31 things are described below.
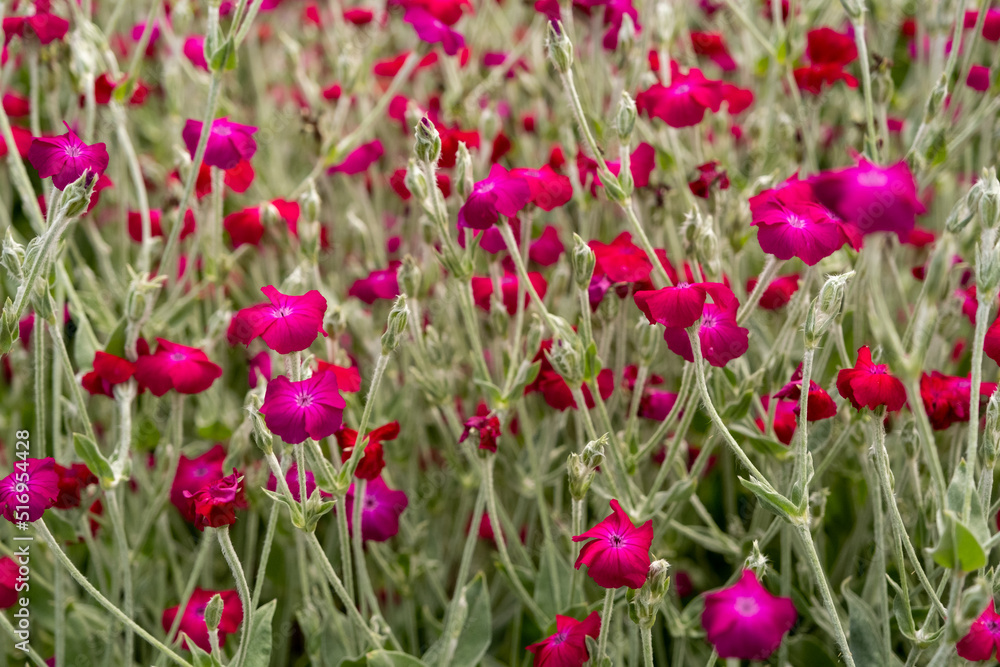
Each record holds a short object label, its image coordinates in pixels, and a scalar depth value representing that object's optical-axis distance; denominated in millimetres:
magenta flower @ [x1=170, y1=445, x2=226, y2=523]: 990
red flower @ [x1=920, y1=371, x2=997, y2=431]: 926
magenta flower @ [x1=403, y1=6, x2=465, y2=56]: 1068
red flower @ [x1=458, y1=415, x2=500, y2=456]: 936
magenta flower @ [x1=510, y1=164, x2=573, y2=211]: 962
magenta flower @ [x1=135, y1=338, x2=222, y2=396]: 962
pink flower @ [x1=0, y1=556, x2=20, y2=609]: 951
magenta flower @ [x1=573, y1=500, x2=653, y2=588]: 881
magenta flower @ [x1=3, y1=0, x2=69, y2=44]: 1048
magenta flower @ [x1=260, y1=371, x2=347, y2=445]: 883
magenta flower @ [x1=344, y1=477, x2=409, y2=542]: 969
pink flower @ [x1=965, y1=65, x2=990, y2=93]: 1066
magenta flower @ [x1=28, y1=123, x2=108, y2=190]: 920
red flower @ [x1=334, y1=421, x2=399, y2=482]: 933
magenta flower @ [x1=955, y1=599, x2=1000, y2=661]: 871
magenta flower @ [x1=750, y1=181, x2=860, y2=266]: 891
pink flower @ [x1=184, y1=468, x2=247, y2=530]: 882
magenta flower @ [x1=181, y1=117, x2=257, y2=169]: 987
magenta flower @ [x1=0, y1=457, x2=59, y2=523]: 899
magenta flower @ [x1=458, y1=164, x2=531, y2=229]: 932
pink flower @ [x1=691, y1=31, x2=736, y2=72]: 1128
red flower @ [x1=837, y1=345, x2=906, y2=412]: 893
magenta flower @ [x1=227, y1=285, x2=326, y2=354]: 899
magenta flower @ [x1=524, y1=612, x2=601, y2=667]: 906
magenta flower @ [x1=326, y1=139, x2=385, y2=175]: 1082
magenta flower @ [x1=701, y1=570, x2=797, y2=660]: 840
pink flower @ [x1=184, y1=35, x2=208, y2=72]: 1116
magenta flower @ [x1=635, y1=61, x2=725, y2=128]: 1003
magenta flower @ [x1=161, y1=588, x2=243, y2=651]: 957
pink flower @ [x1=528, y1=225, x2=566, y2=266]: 1028
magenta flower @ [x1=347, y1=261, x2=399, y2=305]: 1018
